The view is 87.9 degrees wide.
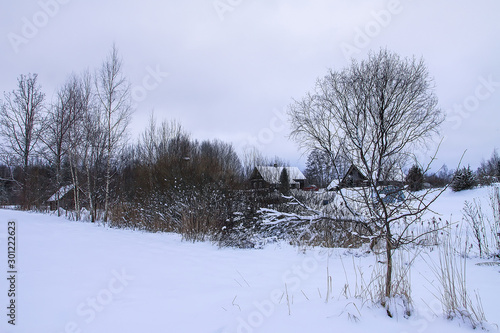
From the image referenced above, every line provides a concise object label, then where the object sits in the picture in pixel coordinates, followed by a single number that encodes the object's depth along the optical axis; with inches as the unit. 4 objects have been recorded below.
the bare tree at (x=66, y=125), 502.3
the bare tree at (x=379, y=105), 391.5
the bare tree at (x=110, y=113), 496.7
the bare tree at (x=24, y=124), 606.9
